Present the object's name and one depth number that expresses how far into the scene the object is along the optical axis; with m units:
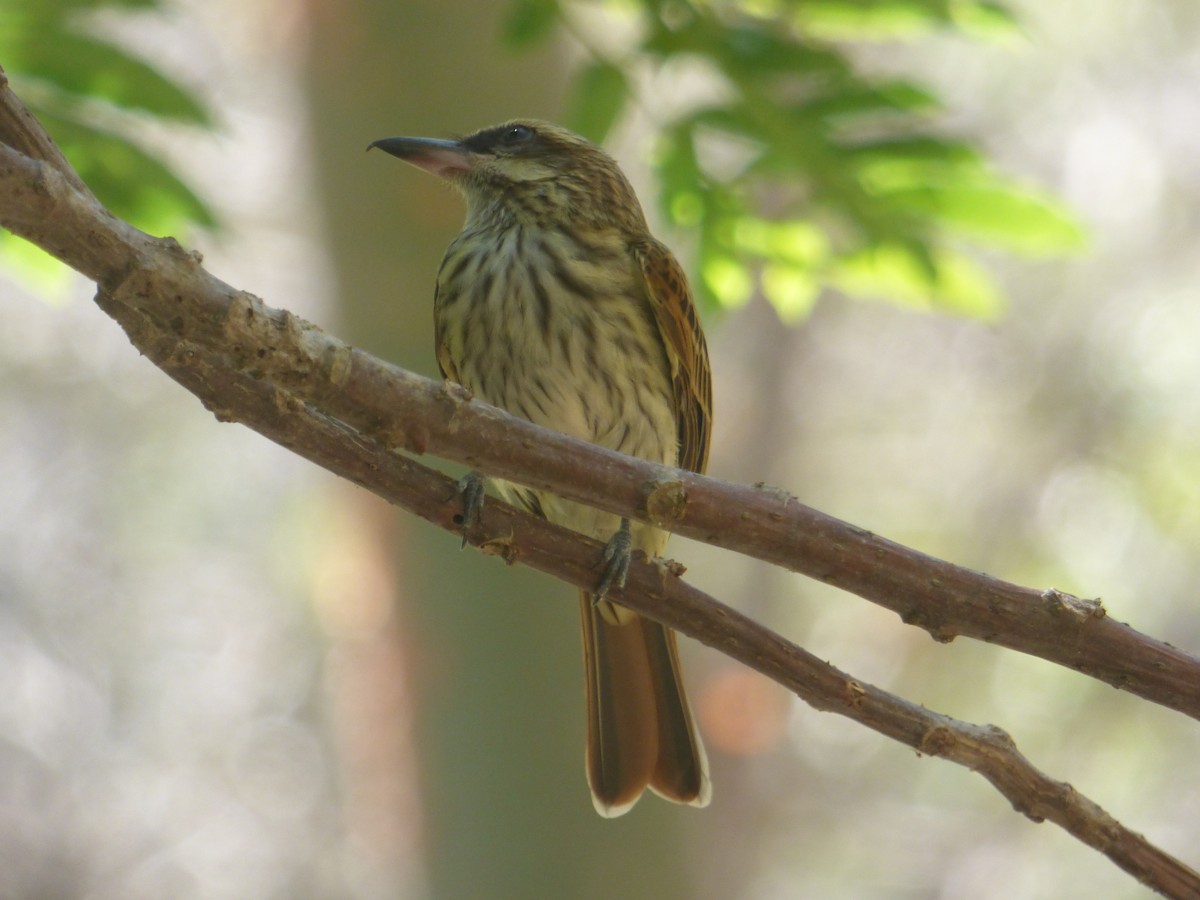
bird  6.04
